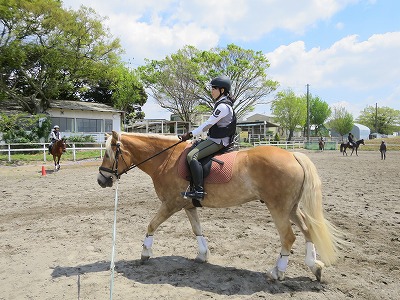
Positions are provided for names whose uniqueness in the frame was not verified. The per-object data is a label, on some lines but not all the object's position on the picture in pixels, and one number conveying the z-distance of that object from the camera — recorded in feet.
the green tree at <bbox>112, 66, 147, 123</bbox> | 153.38
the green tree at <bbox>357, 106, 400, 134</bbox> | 335.47
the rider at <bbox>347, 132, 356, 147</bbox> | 110.82
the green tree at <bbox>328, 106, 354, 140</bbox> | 267.39
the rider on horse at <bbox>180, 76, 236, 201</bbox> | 15.16
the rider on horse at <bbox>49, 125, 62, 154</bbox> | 57.46
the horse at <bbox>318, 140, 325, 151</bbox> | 135.11
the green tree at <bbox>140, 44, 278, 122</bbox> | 142.92
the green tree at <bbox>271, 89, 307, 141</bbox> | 231.50
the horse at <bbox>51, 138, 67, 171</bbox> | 56.59
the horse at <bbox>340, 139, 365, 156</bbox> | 111.14
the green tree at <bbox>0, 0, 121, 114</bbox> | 86.84
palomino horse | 14.38
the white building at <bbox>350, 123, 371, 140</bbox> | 294.87
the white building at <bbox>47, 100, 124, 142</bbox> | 112.57
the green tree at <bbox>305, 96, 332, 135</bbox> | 273.75
